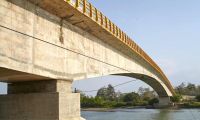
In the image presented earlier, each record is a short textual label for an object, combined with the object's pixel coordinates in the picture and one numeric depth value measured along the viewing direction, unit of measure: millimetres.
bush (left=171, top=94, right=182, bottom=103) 95375
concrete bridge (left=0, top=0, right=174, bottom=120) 13164
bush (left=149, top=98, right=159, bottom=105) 100794
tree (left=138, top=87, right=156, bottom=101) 170750
